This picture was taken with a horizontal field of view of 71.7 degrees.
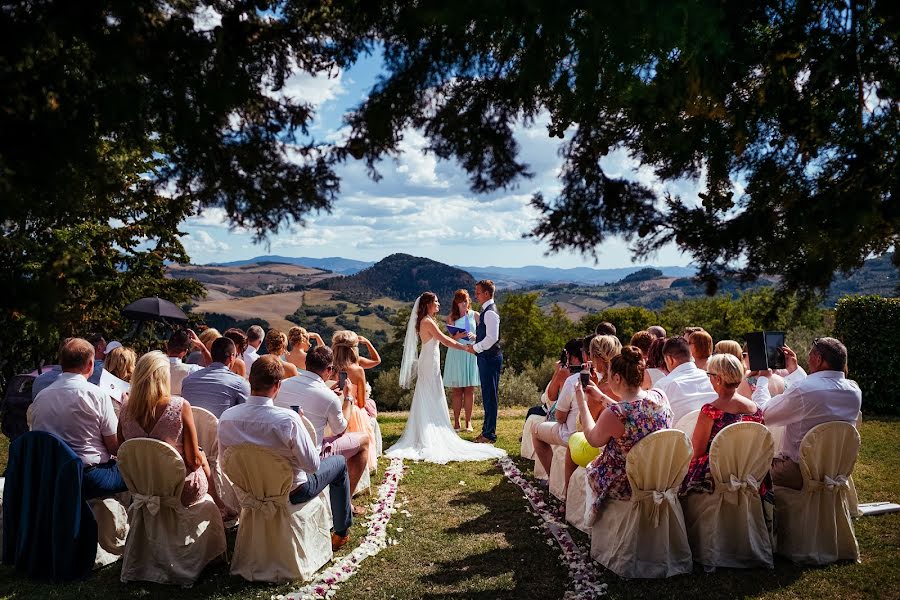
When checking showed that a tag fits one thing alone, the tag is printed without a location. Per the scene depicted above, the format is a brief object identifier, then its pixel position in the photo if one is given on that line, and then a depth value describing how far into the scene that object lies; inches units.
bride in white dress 337.1
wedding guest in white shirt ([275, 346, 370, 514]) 217.2
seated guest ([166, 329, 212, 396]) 251.0
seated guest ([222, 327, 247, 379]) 278.7
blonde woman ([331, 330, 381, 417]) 264.1
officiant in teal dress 387.2
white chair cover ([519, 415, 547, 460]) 312.3
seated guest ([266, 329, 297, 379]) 278.2
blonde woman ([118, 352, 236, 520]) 183.5
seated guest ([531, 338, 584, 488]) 240.4
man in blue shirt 229.5
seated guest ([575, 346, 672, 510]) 183.8
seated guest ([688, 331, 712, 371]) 242.4
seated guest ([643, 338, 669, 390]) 259.6
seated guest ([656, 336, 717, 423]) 221.8
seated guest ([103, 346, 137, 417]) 267.0
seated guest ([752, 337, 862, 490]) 193.6
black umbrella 354.3
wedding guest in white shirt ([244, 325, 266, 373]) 323.6
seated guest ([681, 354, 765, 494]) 186.1
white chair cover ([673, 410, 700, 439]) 207.0
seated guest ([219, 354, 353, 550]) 177.8
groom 375.2
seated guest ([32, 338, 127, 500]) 186.4
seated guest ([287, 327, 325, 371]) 314.3
